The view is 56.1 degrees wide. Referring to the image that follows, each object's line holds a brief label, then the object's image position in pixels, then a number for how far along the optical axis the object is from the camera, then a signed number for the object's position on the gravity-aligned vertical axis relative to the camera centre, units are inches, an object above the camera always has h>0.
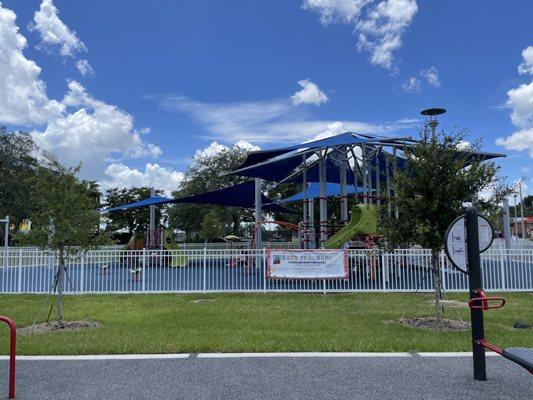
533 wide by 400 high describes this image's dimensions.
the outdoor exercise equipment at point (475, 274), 208.7 -16.5
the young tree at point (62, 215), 348.2 +20.8
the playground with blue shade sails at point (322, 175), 652.7 +109.3
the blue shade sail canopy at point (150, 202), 978.4 +80.3
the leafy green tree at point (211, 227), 1599.4 +46.2
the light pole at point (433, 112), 678.5 +171.4
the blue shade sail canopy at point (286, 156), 636.7 +121.2
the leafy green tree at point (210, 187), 1772.9 +194.4
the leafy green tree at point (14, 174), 1533.0 +217.8
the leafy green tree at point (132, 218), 2341.3 +118.6
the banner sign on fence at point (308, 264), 514.6 -25.3
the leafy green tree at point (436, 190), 330.6 +31.2
